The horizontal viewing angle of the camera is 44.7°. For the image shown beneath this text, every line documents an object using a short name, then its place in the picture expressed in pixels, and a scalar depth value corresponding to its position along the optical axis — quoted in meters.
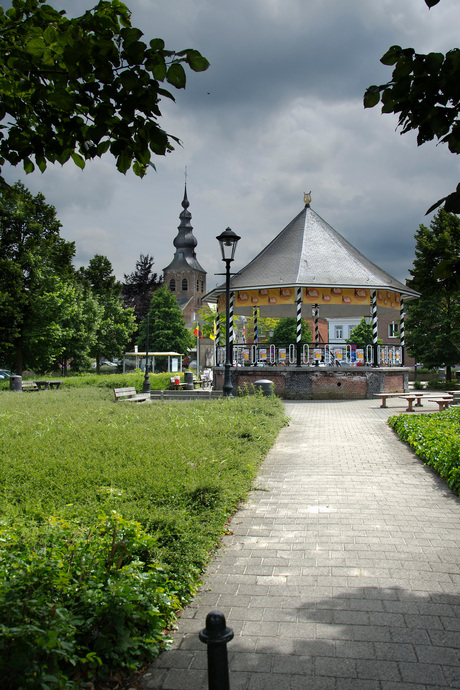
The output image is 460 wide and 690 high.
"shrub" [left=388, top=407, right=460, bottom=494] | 7.95
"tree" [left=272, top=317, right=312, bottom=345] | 62.34
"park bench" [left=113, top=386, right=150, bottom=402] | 18.89
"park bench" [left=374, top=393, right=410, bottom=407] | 18.31
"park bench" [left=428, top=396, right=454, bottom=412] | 16.47
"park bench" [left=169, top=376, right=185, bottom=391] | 29.31
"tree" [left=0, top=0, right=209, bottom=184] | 3.55
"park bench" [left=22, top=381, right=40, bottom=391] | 27.43
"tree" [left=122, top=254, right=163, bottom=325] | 70.19
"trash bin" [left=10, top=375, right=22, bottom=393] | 25.12
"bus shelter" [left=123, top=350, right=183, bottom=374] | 43.44
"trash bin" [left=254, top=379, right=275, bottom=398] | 17.23
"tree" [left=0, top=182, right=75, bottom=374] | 31.72
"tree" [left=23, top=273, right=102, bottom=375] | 32.81
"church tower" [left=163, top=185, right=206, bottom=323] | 101.38
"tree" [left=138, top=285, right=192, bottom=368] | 66.44
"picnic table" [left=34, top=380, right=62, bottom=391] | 28.49
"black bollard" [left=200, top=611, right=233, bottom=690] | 2.14
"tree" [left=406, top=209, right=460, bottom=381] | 35.38
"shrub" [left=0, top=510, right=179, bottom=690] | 2.68
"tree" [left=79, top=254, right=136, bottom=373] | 48.92
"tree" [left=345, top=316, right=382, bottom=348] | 57.84
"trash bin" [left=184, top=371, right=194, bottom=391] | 29.78
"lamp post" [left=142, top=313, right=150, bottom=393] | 27.19
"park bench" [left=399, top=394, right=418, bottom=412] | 17.27
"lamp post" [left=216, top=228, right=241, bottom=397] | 15.18
